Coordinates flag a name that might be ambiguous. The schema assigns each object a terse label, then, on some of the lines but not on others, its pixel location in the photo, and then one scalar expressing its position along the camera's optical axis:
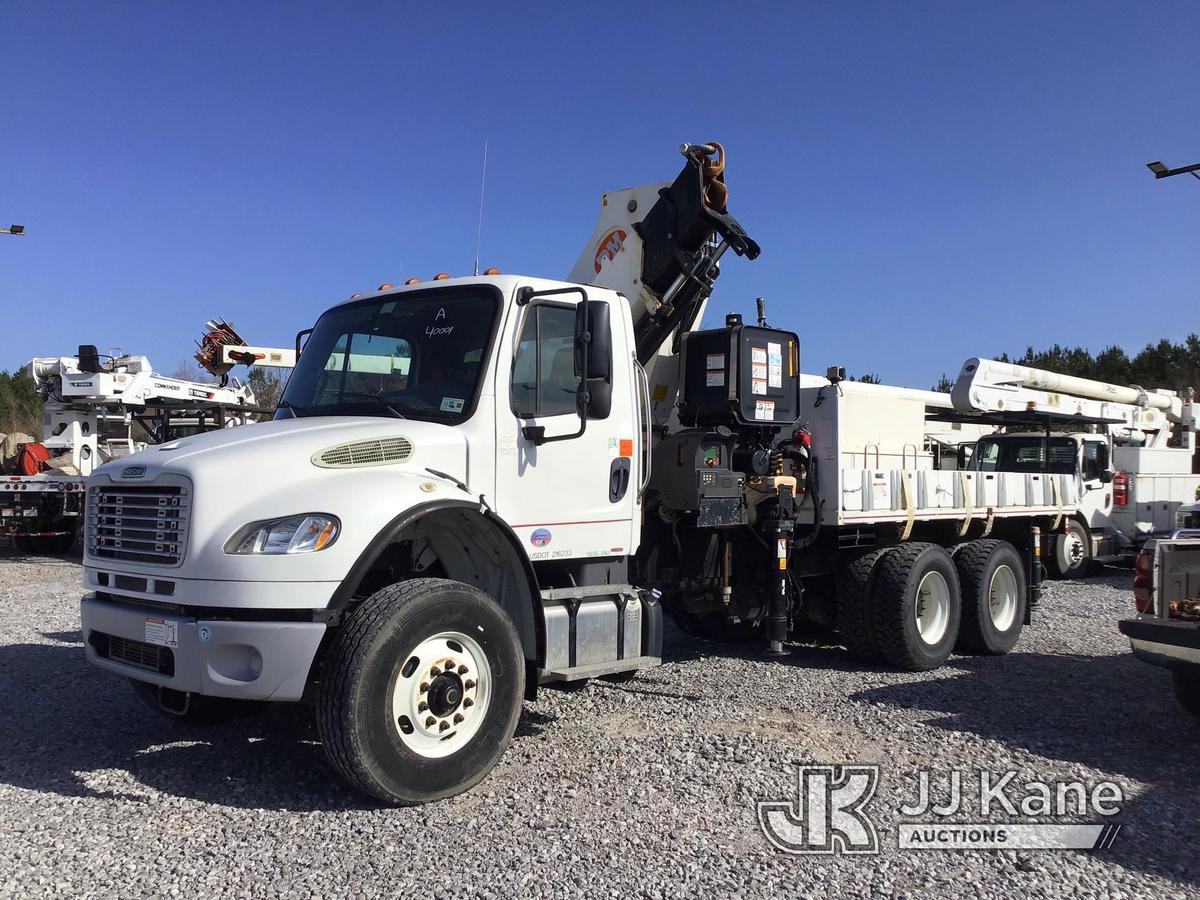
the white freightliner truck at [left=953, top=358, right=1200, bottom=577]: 15.62
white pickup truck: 5.95
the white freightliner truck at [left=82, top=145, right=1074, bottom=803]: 4.46
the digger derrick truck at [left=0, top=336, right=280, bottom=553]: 15.62
